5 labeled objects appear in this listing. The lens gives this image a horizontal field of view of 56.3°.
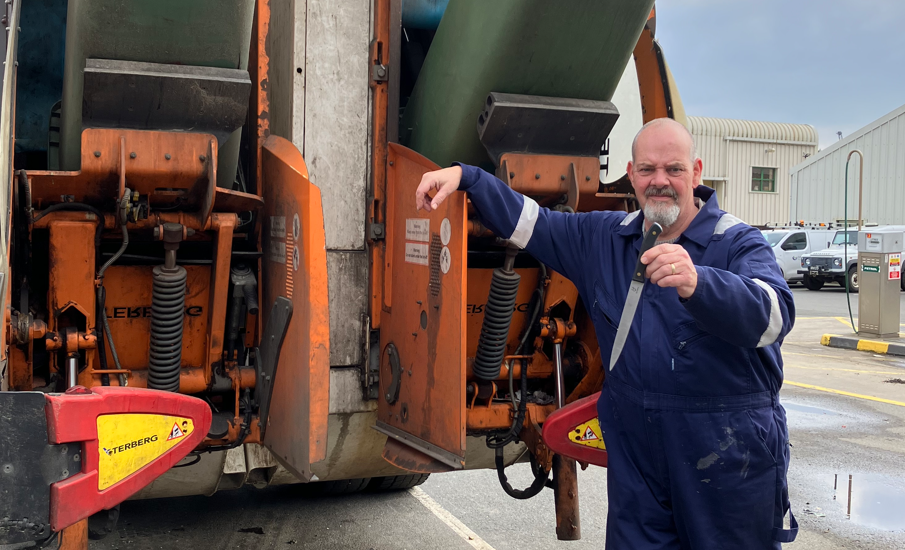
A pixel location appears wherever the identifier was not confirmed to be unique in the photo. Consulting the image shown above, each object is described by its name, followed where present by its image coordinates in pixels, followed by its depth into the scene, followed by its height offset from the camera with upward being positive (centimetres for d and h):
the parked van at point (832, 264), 1956 +35
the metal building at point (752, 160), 3134 +447
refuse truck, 271 +13
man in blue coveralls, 237 -34
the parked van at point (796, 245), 2120 +85
